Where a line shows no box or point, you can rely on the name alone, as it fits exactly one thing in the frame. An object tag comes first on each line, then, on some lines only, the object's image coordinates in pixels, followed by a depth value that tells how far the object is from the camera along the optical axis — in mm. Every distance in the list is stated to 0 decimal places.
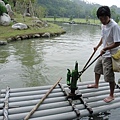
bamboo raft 2294
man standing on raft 2380
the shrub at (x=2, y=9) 12896
